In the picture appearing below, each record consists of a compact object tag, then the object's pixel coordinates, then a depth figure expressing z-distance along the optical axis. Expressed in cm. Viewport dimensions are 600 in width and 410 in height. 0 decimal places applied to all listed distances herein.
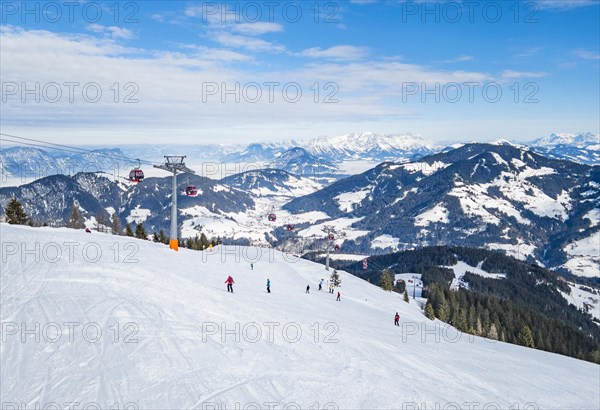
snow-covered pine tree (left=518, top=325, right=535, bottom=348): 8936
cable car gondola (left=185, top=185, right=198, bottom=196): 5071
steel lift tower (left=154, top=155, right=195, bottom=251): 4678
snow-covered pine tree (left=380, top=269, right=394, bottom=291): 10205
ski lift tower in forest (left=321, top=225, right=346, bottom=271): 8094
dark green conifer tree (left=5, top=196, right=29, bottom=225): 7562
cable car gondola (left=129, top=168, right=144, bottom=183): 4624
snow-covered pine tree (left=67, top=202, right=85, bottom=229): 11094
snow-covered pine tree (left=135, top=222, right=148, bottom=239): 9025
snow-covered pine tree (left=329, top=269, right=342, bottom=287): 6800
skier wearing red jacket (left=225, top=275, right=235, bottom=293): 3329
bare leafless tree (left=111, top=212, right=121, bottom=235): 11239
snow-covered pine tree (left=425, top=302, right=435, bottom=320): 7311
